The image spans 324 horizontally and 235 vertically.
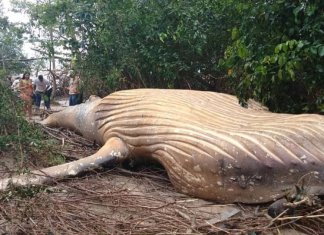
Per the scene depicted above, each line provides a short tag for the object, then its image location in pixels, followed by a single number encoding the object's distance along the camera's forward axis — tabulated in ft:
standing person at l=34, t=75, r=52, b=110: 40.42
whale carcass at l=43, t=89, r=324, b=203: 15.05
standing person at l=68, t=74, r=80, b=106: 38.23
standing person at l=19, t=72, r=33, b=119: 29.37
